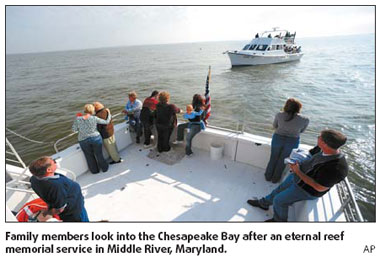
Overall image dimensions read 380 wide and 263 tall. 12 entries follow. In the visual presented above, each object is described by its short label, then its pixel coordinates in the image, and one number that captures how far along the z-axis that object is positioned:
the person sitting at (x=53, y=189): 1.78
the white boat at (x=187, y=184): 2.45
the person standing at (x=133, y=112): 4.23
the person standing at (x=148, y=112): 3.94
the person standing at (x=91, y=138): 3.13
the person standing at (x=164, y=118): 3.69
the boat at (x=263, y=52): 24.30
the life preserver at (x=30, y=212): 1.87
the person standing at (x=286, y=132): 2.82
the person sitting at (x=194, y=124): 3.70
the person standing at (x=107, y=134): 3.40
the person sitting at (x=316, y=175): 1.85
